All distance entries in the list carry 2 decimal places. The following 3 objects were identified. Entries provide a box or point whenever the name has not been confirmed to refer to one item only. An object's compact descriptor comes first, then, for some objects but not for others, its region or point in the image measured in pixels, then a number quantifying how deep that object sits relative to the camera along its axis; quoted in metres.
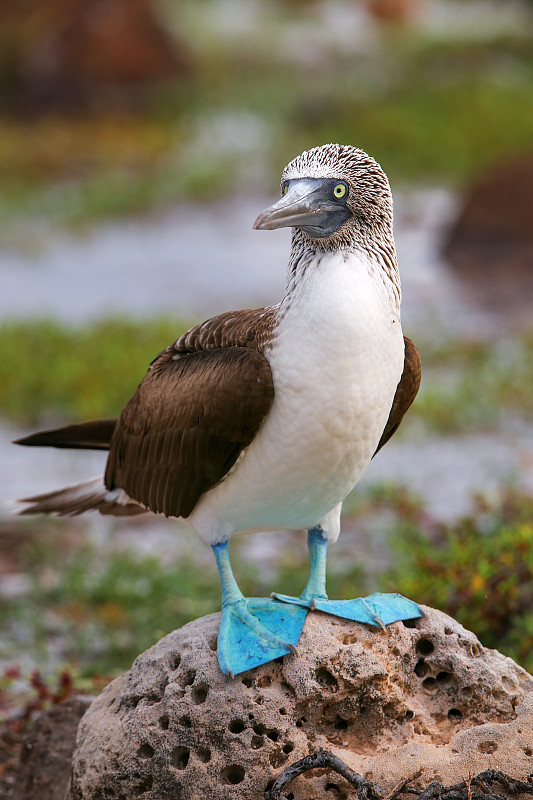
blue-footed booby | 5.37
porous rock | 5.45
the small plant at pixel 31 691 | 7.84
